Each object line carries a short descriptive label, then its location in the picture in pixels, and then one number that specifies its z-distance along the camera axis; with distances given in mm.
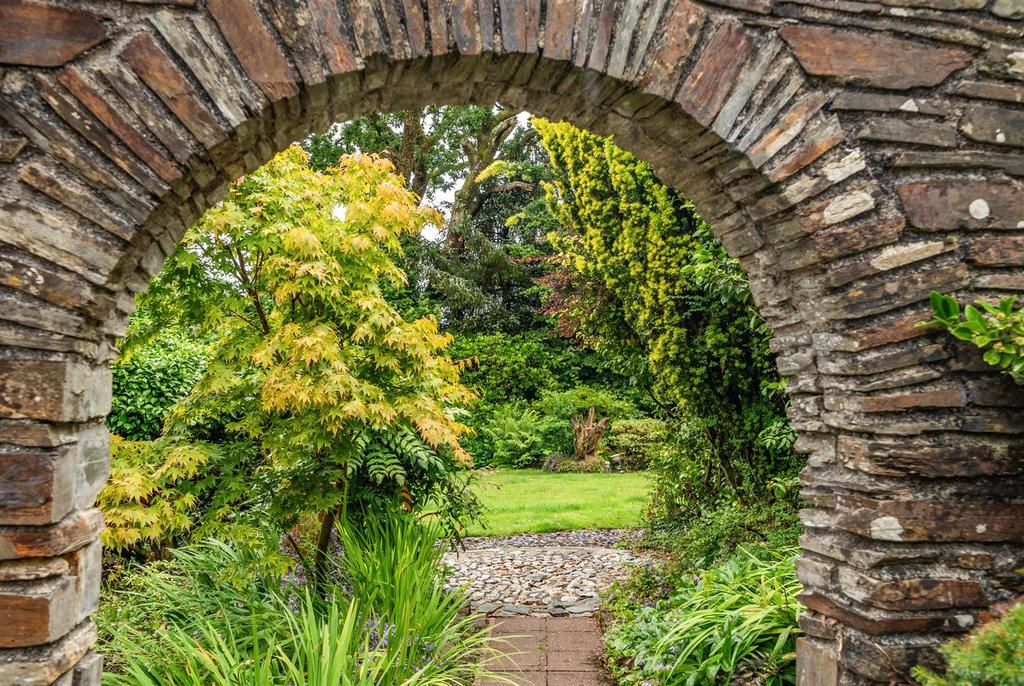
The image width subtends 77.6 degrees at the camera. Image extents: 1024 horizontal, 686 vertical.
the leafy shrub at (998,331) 1962
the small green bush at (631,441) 10688
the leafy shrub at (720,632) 2924
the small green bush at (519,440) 11188
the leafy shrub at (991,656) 1646
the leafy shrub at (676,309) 4809
